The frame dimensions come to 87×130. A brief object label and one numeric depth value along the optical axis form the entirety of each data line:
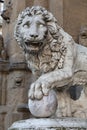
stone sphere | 3.42
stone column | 6.15
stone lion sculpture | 3.60
